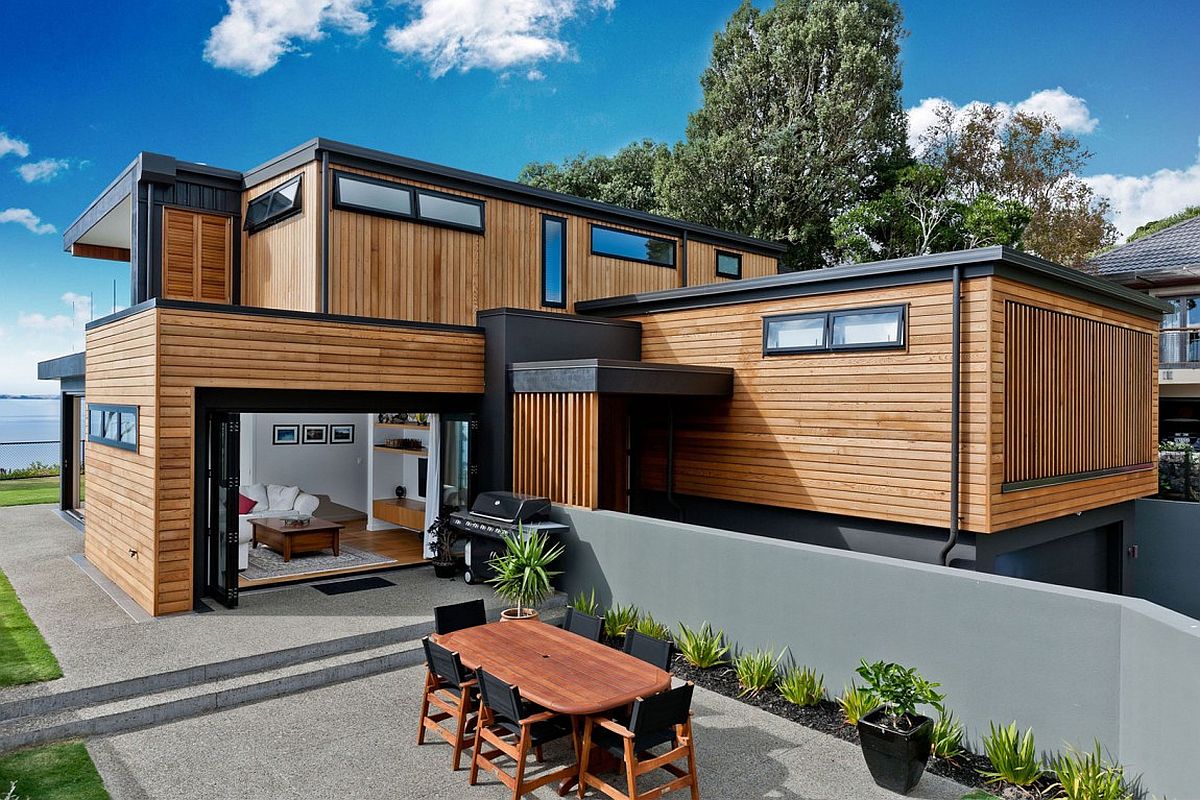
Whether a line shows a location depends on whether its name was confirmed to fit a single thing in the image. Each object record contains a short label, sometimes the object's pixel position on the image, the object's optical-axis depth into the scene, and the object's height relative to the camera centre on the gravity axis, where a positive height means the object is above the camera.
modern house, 7.78 +0.27
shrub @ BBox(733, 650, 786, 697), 6.44 -2.39
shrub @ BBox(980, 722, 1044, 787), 4.94 -2.42
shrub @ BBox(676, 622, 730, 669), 6.96 -2.35
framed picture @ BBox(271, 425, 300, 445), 13.41 -0.70
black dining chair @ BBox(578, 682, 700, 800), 4.21 -2.05
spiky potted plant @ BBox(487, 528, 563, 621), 7.91 -1.86
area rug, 9.59 -2.26
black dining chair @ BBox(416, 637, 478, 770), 4.98 -2.13
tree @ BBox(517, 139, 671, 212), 30.66 +9.45
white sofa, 11.44 -1.66
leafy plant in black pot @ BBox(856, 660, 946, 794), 4.79 -2.17
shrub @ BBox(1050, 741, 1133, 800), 4.54 -2.35
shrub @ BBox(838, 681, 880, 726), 5.55 -2.37
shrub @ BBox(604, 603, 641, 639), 7.83 -2.36
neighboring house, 17.83 +2.69
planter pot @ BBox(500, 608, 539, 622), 7.25 -2.13
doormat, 8.77 -2.28
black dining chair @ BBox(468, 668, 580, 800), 4.37 -2.13
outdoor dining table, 4.44 -1.79
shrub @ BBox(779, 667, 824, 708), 6.17 -2.42
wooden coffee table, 10.24 -1.96
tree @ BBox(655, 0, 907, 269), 24.61 +8.94
